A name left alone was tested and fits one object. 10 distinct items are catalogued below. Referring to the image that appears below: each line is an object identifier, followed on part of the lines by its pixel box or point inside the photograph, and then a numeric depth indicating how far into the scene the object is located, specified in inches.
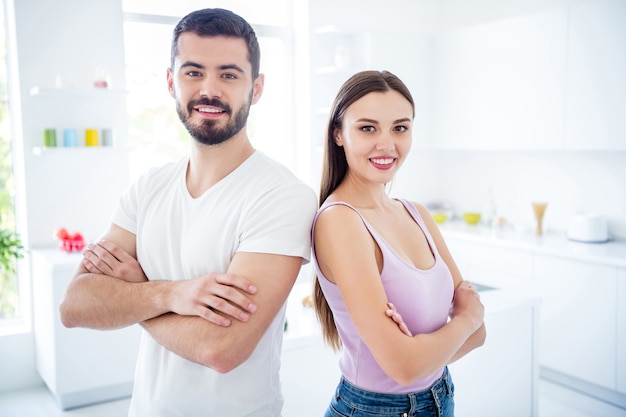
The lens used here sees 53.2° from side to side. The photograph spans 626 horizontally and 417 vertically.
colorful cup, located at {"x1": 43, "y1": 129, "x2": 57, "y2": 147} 155.4
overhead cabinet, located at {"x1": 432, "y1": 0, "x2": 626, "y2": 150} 154.6
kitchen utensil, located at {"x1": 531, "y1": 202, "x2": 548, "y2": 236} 177.3
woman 53.7
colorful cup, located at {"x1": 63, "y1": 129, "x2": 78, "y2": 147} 157.2
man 54.5
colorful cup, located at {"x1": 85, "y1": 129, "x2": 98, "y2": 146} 160.7
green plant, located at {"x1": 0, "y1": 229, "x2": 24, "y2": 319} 162.6
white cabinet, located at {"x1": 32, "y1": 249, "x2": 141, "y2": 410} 140.7
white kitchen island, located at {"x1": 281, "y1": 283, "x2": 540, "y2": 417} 92.7
